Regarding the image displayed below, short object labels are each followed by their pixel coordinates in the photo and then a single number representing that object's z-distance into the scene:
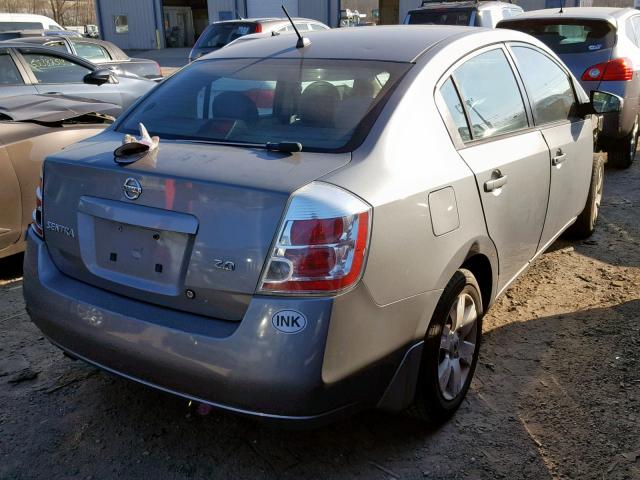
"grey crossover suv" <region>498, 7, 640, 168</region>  6.83
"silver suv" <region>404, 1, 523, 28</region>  11.12
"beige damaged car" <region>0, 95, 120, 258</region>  4.28
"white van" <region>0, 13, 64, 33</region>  16.03
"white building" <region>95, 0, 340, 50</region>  30.70
